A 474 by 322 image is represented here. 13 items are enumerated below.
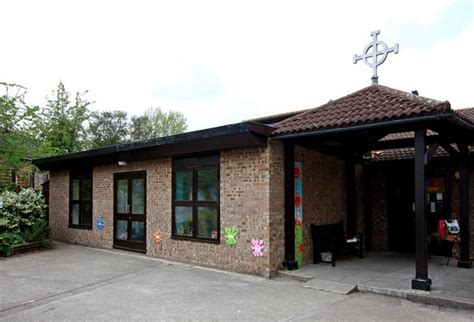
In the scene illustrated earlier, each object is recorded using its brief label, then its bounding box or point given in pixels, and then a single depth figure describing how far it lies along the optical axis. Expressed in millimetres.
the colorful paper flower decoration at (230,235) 7980
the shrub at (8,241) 10164
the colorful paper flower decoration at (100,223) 11484
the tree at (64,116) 22486
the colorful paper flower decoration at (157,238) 9625
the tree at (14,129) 12953
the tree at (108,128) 35909
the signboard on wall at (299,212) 8156
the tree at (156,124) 39062
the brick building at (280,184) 6793
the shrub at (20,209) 10953
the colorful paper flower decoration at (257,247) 7521
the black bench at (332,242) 8523
